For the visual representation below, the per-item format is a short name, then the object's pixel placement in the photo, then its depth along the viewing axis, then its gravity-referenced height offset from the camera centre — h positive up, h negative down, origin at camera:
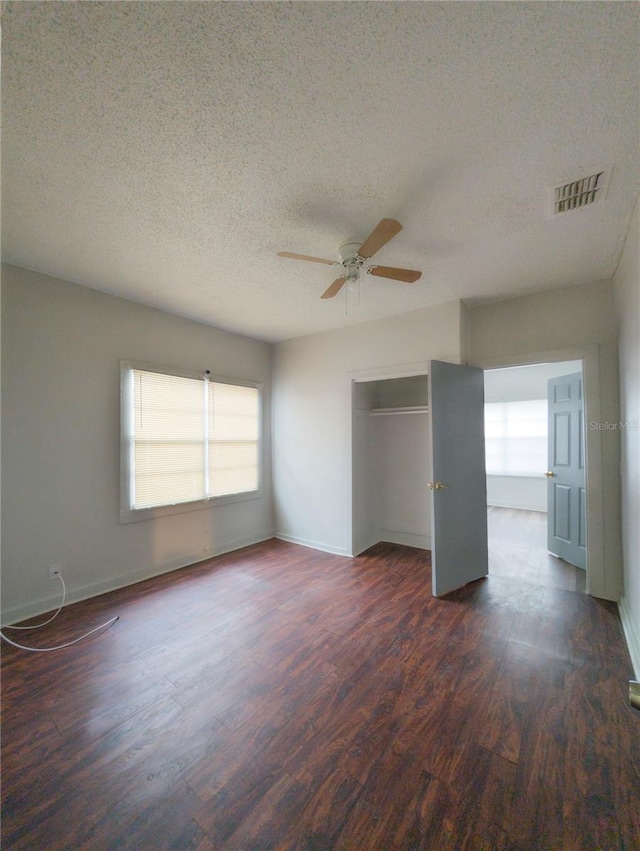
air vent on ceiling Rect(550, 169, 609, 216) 1.73 +1.36
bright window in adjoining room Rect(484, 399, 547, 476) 6.58 -0.16
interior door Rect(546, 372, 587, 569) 3.44 -0.50
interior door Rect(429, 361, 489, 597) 2.94 -0.46
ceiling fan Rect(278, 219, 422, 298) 1.85 +1.13
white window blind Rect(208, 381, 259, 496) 4.04 -0.09
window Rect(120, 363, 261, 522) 3.27 -0.11
